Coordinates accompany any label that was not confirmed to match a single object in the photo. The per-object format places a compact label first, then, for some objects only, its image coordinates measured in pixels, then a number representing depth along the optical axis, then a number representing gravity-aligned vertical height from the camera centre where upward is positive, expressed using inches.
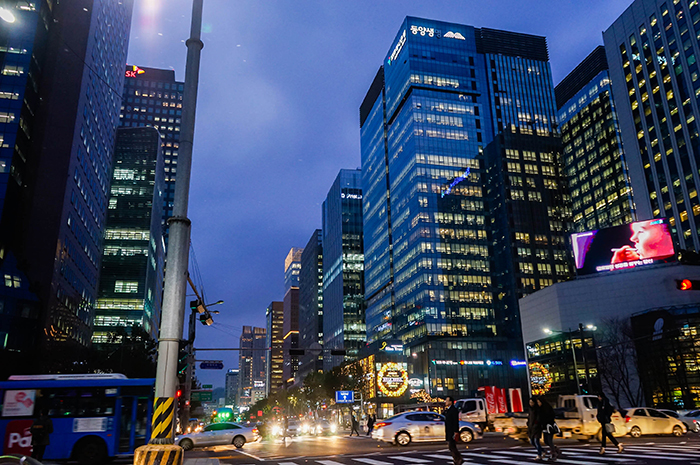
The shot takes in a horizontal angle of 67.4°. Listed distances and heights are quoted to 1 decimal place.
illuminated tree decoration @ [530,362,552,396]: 3011.6 +56.2
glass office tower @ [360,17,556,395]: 4462.6 +1911.1
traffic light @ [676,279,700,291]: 589.0 +111.5
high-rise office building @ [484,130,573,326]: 4744.1 +1574.9
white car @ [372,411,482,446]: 1076.5 -71.7
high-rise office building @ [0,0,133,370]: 2699.3 +1291.7
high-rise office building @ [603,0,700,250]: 4365.2 +2439.0
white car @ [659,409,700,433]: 1221.7 -74.0
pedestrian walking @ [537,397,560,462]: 649.6 -41.7
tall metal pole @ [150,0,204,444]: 393.4 +110.9
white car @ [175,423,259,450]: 1233.4 -90.5
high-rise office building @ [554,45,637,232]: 5723.4 +2594.1
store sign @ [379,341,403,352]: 3456.4 +301.1
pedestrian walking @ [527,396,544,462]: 649.0 -46.2
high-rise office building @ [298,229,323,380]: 7620.1 +460.5
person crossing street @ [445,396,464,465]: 596.7 -37.8
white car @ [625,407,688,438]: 1067.9 -69.6
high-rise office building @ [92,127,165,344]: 4667.8 +1475.5
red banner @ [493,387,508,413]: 1946.0 -32.4
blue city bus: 819.4 -20.3
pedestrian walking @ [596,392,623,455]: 724.7 -37.6
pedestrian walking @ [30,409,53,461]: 701.3 -44.8
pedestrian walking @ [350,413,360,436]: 1768.1 -97.6
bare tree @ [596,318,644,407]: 2386.8 +146.8
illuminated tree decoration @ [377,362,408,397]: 2504.9 +65.7
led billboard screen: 2198.1 +599.4
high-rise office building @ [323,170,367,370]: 6860.2 +1577.4
